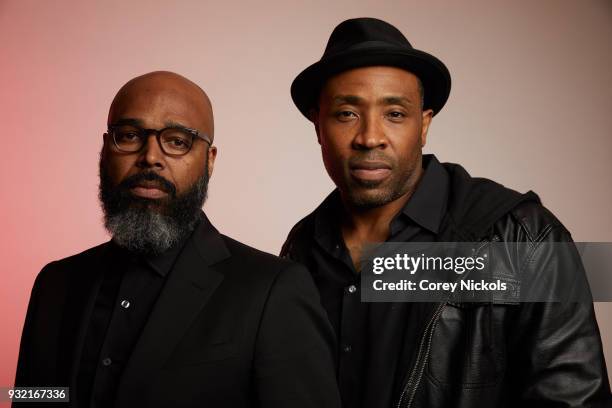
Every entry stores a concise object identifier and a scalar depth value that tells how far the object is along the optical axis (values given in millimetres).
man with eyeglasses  2256
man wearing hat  2578
